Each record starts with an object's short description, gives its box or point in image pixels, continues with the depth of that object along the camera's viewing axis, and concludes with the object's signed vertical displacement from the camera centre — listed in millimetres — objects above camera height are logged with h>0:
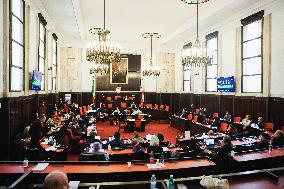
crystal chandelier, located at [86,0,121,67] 7605 +1160
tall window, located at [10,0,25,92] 8133 +1496
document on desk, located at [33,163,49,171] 5488 -1622
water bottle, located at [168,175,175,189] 4117 -1458
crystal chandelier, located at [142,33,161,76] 18039 +1388
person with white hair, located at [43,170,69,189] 3127 -1073
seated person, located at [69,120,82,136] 11109 -1632
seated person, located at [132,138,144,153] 7436 -1636
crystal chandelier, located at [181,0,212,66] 9430 +1276
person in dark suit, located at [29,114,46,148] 7975 -1331
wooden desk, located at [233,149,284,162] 6375 -1612
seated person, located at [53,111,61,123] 13129 -1391
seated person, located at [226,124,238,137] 10095 -1529
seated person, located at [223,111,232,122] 12905 -1276
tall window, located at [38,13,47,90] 12250 +2181
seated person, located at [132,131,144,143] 8598 -1561
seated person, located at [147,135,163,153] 7465 -1592
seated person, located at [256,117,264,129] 10591 -1289
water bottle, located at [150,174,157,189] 4254 -1493
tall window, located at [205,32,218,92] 15509 +1494
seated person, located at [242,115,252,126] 11189 -1278
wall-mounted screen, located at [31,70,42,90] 10148 +399
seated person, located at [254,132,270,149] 7711 -1540
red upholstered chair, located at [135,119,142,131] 15812 -1999
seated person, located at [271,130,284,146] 7745 -1395
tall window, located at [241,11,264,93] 11781 +1760
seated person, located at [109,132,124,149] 8383 -1686
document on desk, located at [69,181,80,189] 3995 -1446
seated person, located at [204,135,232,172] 6182 -1568
